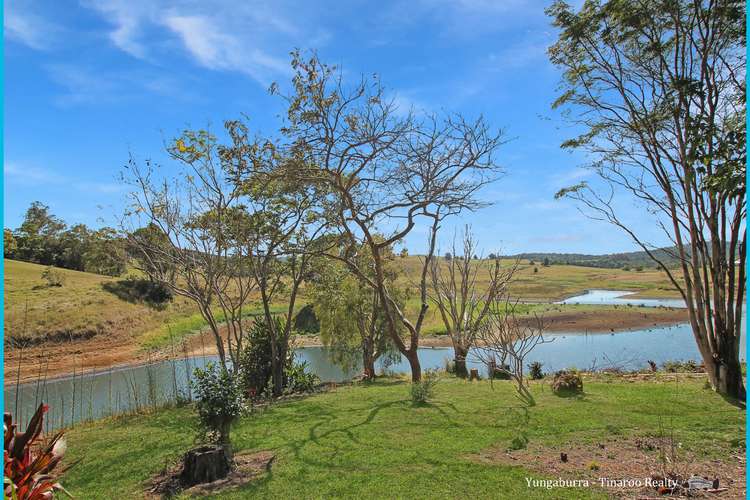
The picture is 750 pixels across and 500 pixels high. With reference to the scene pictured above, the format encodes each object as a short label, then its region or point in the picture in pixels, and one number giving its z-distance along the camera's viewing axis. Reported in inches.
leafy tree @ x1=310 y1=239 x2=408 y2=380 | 597.3
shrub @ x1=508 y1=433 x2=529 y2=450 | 231.3
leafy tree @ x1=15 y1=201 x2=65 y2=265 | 1434.5
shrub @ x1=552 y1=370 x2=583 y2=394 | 359.3
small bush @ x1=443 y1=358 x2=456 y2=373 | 548.7
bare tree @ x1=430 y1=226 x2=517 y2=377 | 529.0
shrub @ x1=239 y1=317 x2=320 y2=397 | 506.3
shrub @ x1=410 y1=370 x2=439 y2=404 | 347.9
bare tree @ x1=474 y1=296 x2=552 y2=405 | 327.6
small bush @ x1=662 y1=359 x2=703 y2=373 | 473.7
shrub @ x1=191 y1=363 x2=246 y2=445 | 221.1
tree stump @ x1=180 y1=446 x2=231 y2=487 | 210.4
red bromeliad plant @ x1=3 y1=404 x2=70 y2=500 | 145.5
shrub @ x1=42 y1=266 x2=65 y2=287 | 1202.0
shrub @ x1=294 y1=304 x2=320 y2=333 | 1119.7
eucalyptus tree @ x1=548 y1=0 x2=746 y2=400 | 329.7
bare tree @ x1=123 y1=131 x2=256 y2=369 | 420.8
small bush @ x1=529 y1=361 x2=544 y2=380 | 494.3
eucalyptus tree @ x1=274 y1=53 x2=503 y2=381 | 390.0
